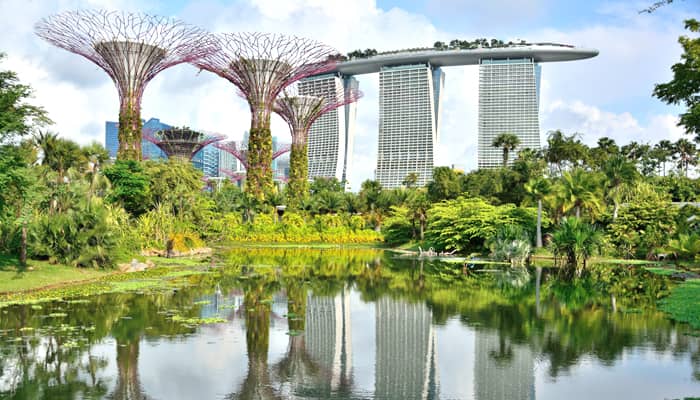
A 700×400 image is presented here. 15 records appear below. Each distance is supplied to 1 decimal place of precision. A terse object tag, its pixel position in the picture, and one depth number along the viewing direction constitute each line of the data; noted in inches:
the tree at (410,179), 3425.2
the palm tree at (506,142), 2682.1
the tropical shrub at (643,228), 1451.8
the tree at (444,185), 2337.6
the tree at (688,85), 669.9
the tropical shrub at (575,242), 1217.4
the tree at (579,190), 1509.6
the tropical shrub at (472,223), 1573.6
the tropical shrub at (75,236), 932.6
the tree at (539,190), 1531.7
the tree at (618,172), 1680.6
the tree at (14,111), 751.1
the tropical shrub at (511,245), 1354.6
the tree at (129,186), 1541.6
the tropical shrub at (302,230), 2215.8
